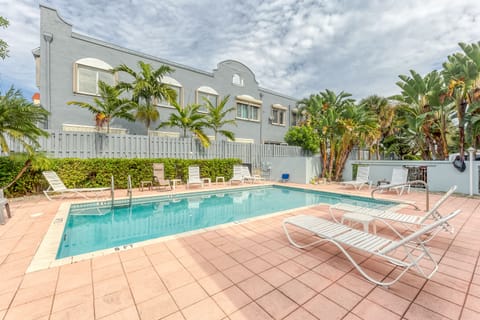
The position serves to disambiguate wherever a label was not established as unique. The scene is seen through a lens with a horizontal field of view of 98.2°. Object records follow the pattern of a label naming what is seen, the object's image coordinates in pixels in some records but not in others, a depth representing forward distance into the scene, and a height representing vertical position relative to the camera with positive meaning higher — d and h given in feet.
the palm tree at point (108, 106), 34.94 +9.50
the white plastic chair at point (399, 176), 35.20 -2.99
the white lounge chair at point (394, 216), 13.27 -4.04
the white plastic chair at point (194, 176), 37.85 -2.90
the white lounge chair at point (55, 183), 25.40 -2.70
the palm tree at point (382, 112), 60.59 +13.78
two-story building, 35.12 +17.51
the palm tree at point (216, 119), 46.24 +9.33
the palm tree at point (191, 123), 41.42 +7.74
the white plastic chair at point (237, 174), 43.45 -3.02
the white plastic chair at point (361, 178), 38.65 -3.66
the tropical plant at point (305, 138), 52.75 +5.60
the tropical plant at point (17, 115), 19.49 +4.54
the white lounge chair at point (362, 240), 8.37 -3.97
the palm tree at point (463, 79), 32.48 +12.64
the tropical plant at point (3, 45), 19.86 +11.70
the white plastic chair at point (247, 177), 45.66 -3.72
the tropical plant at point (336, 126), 43.24 +7.00
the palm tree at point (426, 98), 38.96 +12.06
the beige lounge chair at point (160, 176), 34.14 -2.58
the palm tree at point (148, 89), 37.14 +13.14
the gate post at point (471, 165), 30.60 -1.08
